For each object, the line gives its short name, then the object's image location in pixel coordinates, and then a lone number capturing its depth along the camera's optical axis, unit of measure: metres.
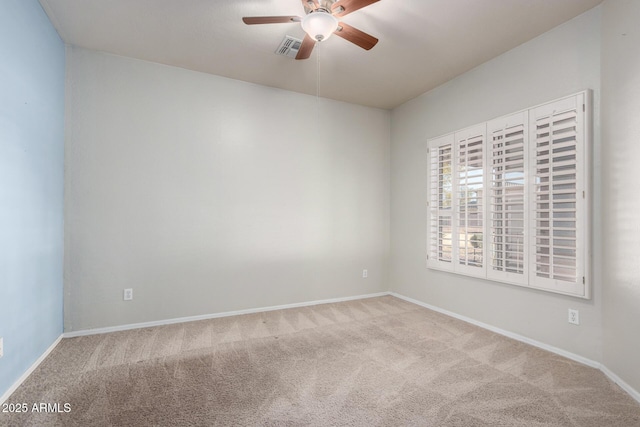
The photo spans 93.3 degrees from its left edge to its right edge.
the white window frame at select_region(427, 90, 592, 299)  2.39
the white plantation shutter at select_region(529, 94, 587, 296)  2.43
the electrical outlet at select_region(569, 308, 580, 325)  2.46
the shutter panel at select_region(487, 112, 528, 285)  2.81
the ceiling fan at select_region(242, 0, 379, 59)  1.97
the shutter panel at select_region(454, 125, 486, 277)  3.23
